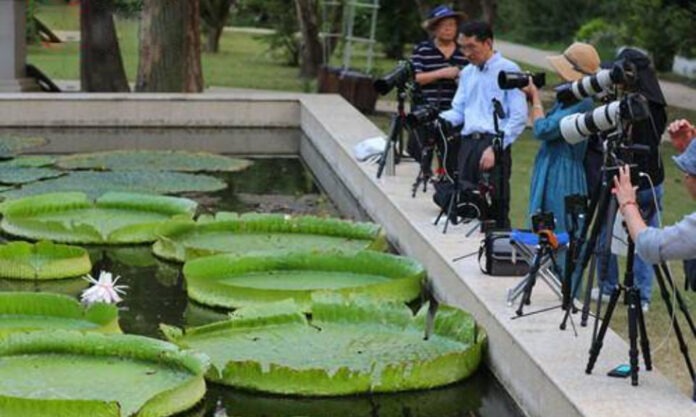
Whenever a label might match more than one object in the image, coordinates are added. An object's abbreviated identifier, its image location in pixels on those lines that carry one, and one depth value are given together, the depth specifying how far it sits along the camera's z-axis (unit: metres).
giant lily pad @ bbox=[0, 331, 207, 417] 5.65
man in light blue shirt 8.20
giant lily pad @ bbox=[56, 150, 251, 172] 12.44
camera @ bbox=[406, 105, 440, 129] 9.13
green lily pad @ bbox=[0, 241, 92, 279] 8.32
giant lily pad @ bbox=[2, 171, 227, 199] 11.07
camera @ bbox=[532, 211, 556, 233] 6.41
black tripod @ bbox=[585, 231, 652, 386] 5.23
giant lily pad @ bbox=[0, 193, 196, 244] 9.26
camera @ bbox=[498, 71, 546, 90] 7.62
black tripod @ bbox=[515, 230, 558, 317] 6.34
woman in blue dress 7.22
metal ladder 20.12
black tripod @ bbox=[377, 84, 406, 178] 9.80
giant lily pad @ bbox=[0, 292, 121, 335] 7.04
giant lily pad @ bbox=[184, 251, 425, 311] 7.71
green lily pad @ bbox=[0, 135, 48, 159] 12.91
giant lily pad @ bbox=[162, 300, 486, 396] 6.31
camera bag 7.20
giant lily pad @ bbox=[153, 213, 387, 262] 8.97
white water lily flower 7.18
